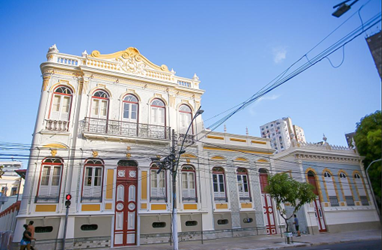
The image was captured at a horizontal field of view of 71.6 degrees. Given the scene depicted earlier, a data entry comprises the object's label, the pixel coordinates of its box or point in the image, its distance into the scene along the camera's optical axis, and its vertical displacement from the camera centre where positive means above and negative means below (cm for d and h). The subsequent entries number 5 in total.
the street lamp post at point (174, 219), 1275 +19
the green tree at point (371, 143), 2528 +651
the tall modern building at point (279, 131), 9431 +3048
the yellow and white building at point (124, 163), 1417 +365
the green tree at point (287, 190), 1597 +156
